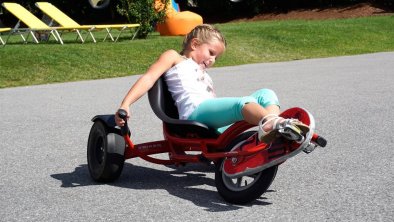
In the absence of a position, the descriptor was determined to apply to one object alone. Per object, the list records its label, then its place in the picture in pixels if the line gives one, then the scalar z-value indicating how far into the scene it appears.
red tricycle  3.47
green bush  18.30
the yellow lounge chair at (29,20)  17.16
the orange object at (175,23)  19.52
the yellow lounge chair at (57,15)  18.81
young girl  3.77
